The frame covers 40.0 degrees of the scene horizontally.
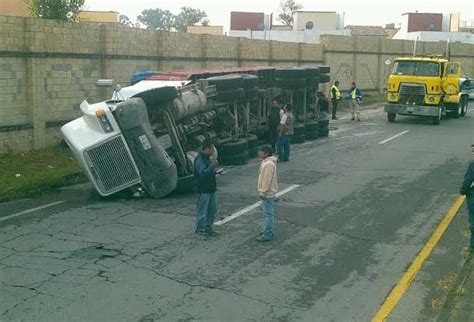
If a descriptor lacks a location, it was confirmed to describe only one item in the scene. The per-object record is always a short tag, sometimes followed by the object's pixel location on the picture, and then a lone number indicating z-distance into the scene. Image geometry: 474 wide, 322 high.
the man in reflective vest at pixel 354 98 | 29.59
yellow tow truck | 27.62
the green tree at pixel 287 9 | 121.31
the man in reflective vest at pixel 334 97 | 30.73
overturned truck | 12.20
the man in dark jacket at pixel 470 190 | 9.65
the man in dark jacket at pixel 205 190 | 10.20
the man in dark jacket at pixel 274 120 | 18.64
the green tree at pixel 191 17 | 136.50
